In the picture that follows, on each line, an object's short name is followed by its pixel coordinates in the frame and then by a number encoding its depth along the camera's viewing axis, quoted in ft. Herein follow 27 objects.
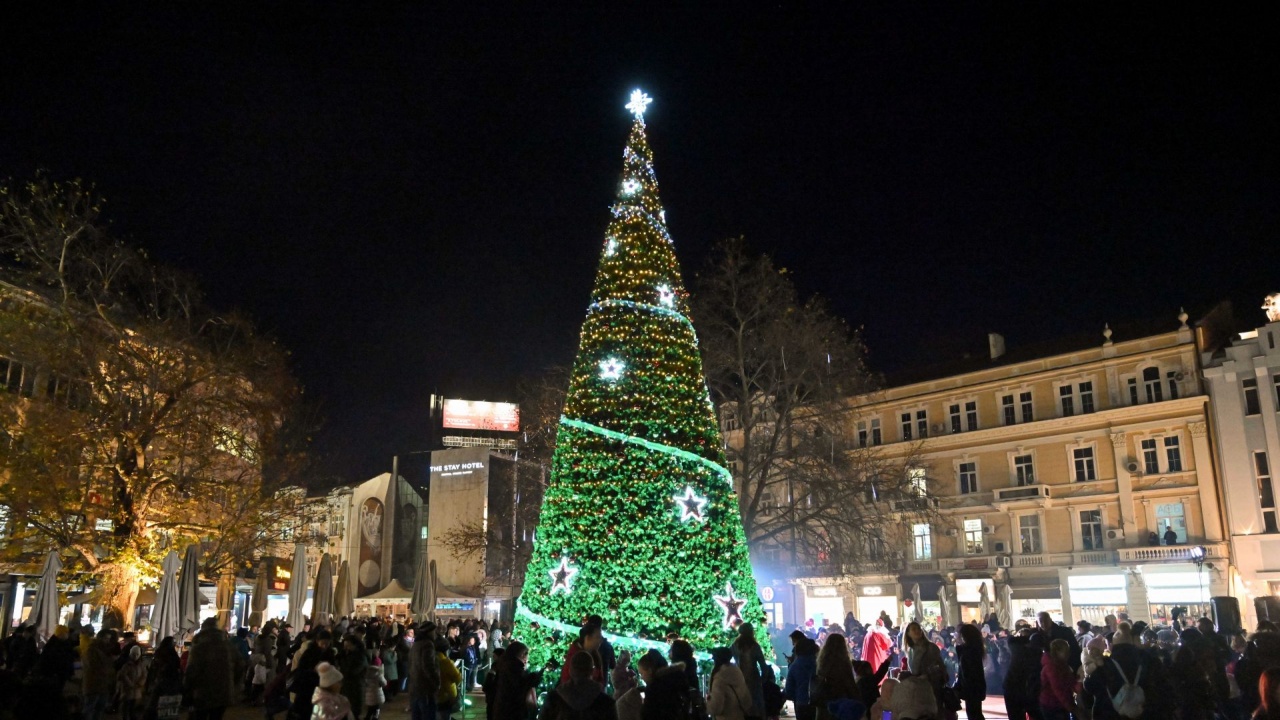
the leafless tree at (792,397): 76.89
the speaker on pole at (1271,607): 63.16
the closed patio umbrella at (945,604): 134.62
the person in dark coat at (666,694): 21.61
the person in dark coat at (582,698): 19.77
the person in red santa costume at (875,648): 40.70
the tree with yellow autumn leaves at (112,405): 69.00
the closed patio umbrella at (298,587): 78.69
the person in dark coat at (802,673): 30.83
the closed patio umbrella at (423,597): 95.71
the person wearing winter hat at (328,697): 24.88
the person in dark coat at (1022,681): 31.40
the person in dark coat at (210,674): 30.99
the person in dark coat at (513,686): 26.18
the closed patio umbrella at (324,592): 80.94
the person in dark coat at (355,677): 34.27
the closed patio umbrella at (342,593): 101.86
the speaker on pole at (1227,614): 51.52
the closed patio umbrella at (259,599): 113.50
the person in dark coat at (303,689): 28.27
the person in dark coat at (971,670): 32.37
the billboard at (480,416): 223.51
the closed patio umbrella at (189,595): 60.13
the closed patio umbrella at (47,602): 59.36
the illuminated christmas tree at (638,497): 43.60
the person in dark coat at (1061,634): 38.47
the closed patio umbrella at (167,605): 58.65
